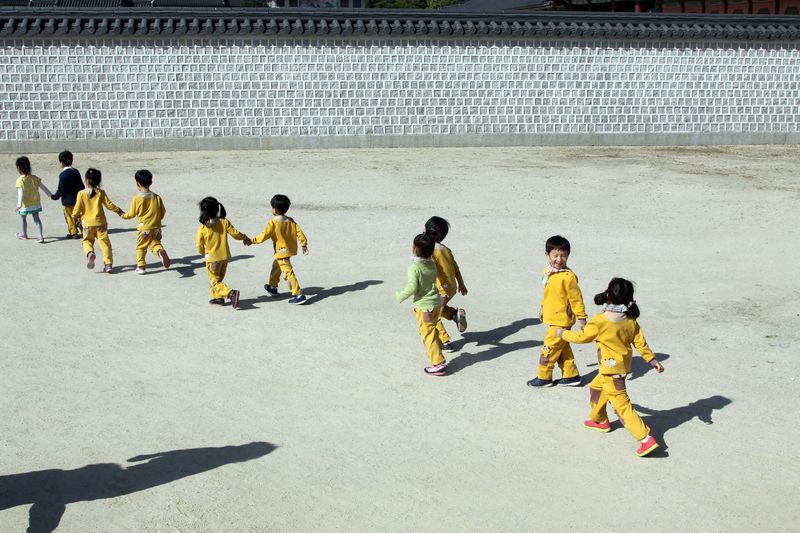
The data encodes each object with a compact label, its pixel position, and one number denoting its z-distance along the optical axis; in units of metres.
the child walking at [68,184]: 12.70
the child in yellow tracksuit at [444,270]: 8.45
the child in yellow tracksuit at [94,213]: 11.36
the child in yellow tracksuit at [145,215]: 11.21
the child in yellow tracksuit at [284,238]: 9.97
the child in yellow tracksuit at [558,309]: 7.50
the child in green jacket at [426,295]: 7.95
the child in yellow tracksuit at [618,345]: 6.43
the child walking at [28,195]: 12.62
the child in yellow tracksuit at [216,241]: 9.88
